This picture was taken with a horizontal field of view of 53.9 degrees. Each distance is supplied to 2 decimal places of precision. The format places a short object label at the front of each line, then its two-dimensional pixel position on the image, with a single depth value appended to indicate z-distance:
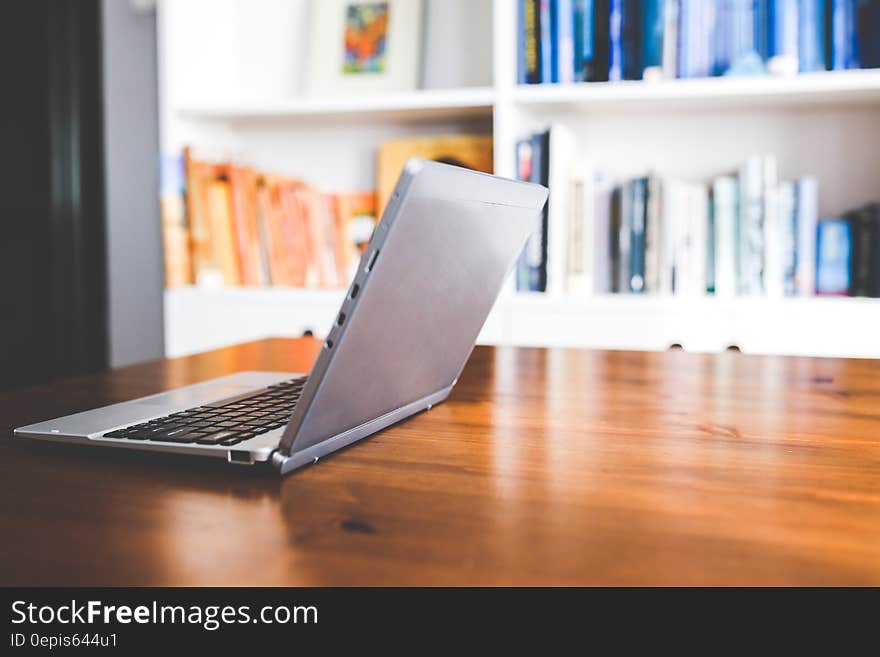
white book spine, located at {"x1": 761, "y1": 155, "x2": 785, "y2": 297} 1.91
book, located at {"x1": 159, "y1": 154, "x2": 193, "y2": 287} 2.19
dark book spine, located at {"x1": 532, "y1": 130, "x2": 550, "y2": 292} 1.96
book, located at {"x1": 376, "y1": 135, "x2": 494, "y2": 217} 2.21
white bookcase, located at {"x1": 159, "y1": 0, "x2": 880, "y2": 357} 1.88
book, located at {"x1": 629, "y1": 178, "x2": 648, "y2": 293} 1.96
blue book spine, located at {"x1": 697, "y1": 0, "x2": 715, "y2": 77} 1.92
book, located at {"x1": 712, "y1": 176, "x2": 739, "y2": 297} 1.95
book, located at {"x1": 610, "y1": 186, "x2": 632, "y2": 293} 1.98
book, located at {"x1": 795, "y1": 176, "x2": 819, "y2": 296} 1.90
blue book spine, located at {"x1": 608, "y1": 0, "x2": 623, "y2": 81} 1.95
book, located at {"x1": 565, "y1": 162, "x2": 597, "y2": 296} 1.98
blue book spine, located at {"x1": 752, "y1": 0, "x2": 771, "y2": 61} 1.89
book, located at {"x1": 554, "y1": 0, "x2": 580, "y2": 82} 1.96
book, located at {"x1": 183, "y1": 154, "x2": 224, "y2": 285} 2.21
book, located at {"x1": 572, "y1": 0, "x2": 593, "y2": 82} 1.96
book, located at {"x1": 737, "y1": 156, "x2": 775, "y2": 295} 1.91
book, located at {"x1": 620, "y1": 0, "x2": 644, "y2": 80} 1.95
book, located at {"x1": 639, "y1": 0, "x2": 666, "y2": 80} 1.93
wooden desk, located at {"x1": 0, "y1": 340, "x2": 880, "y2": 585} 0.41
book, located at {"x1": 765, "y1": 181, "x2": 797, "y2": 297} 1.91
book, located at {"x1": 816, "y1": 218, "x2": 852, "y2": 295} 1.92
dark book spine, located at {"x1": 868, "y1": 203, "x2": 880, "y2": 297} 1.87
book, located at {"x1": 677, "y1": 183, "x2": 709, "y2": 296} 1.97
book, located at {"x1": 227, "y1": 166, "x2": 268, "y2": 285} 2.22
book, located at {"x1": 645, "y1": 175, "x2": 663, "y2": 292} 1.96
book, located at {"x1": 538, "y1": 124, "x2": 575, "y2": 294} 1.95
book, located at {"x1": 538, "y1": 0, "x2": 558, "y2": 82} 1.97
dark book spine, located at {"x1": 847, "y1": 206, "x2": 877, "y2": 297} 1.88
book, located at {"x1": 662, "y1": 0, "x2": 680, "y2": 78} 1.92
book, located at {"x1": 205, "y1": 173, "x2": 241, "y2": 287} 2.22
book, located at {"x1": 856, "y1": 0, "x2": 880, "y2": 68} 1.82
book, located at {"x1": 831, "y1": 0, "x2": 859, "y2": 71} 1.84
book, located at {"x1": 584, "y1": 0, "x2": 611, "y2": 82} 1.95
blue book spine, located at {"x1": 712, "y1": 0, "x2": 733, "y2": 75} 1.91
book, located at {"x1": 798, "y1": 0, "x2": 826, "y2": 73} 1.87
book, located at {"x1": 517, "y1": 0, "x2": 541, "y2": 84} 1.99
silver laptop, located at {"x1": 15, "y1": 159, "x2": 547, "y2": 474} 0.55
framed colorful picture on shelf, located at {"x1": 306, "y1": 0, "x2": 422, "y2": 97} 2.27
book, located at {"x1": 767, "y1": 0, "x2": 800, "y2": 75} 1.87
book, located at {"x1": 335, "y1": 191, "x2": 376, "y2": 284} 2.24
